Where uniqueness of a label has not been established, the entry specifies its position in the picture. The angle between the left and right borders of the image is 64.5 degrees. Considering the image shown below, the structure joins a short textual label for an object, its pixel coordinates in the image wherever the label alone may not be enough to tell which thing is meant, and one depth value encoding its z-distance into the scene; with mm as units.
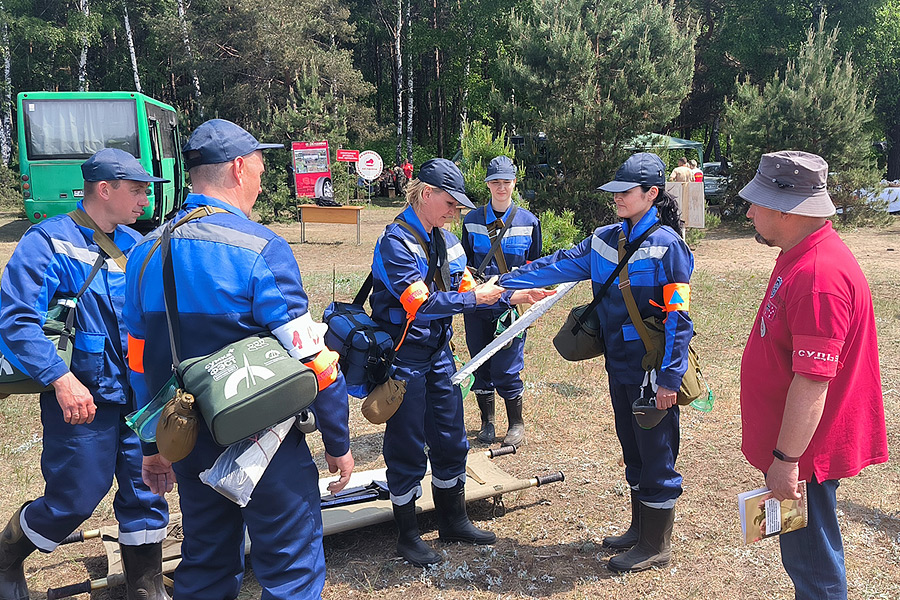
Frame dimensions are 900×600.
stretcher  3488
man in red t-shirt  2377
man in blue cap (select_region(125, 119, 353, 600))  2242
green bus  14547
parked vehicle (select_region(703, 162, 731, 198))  19938
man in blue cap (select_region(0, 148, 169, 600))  3070
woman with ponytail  3502
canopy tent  14125
